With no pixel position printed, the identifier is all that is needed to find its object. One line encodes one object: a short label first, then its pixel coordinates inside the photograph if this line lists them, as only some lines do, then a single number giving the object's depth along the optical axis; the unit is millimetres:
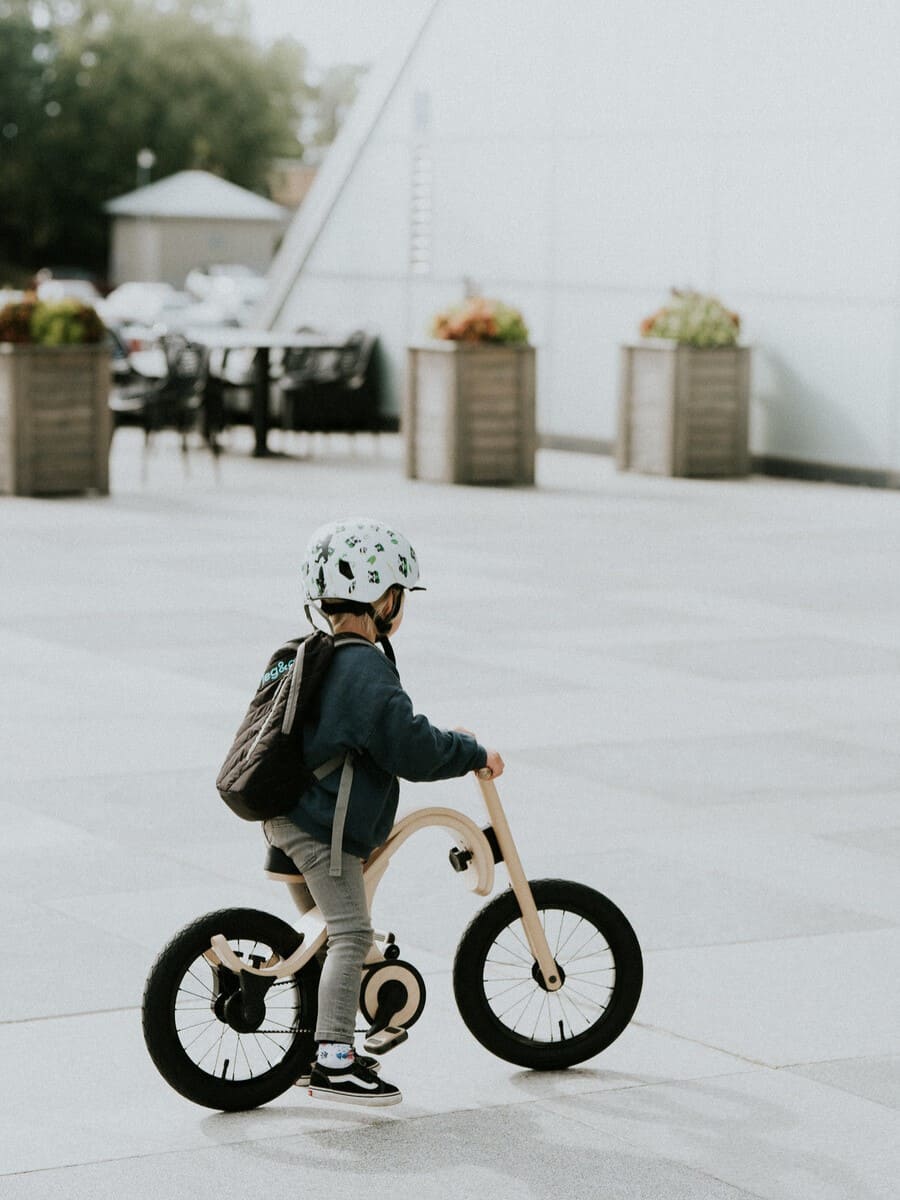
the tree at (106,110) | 87562
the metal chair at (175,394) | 19875
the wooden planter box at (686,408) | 20047
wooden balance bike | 4555
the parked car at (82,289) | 61681
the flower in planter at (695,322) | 19953
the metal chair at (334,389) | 23703
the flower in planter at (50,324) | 17938
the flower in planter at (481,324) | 19297
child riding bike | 4527
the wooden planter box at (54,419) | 17750
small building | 69125
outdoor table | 21812
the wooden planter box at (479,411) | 19297
